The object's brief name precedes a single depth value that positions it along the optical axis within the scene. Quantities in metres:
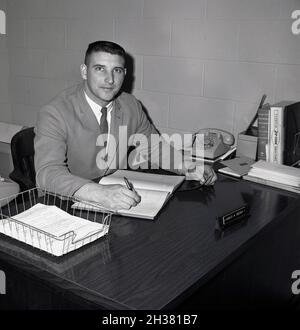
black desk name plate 1.44
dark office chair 2.05
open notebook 1.50
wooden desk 1.07
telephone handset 2.33
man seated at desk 1.87
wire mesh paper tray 1.21
